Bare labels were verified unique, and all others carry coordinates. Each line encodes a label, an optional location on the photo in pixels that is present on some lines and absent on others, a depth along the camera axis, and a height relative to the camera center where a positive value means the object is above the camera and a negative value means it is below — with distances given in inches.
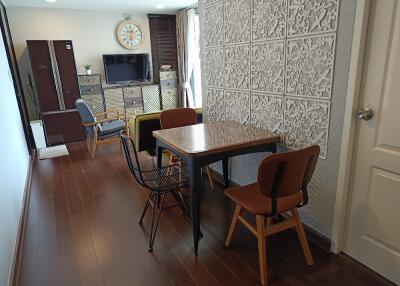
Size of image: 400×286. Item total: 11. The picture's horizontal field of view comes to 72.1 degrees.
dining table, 71.4 -19.9
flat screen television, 212.4 +4.5
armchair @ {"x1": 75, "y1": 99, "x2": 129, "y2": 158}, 155.9 -30.7
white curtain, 218.1 +16.9
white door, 54.4 -19.6
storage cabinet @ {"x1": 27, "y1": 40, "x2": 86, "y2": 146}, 176.4 -7.5
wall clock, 216.7 +30.0
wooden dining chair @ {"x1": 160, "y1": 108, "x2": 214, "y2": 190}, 107.7 -18.3
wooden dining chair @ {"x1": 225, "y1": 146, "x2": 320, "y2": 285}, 55.6 -29.9
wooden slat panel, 230.0 +25.6
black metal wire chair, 76.9 -31.3
